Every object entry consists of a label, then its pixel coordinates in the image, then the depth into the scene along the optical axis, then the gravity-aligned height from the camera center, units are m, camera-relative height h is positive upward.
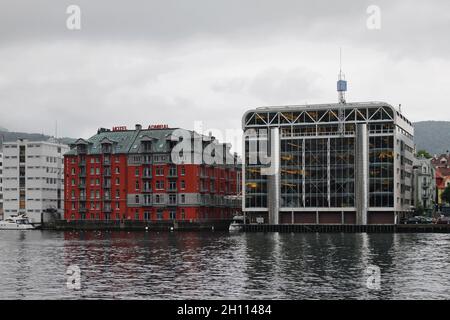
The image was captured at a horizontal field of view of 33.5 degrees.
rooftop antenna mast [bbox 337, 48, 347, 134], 192.25 +26.47
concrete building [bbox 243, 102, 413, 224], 181.88 +6.63
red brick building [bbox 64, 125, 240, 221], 196.62 +0.48
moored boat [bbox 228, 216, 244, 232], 188.62 -8.89
